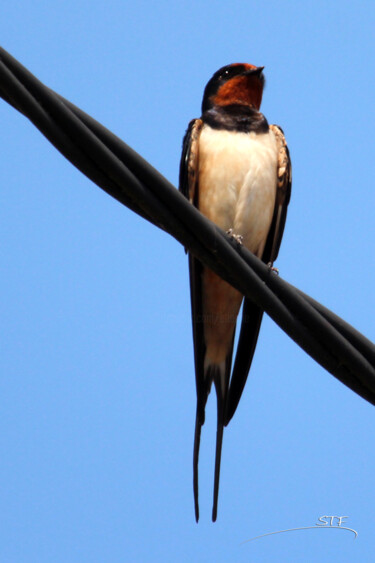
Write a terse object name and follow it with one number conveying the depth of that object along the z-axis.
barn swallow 3.33
